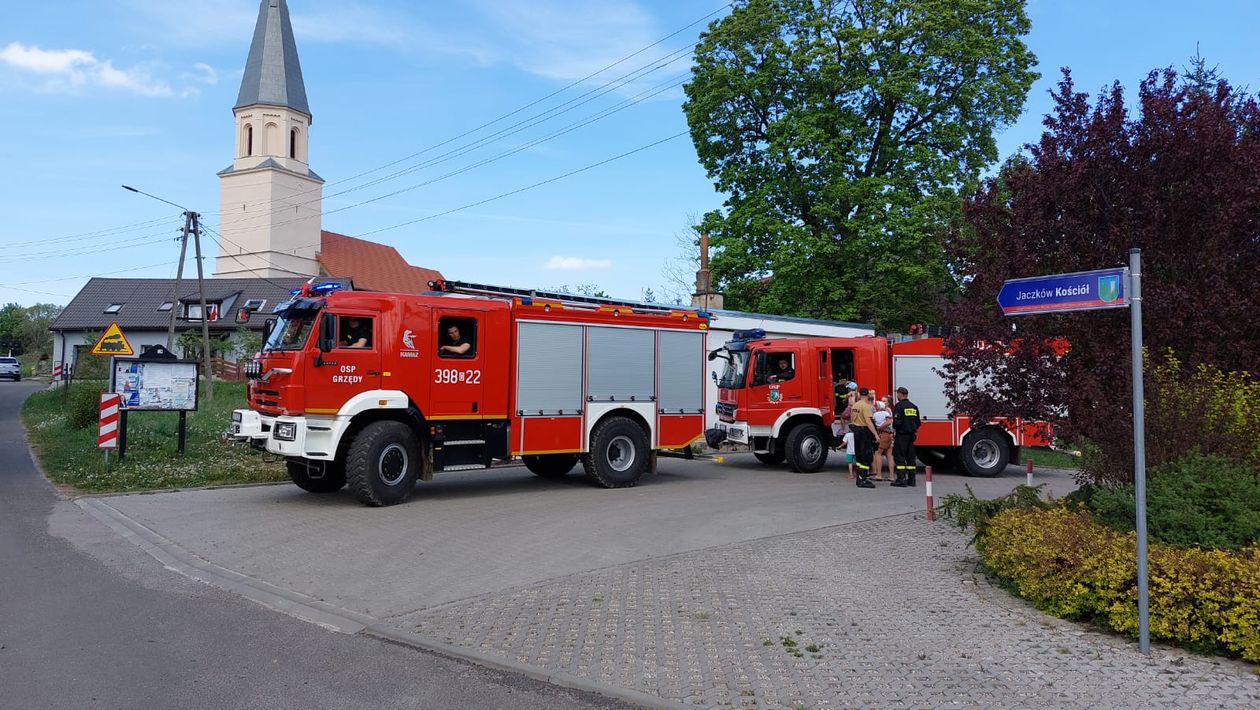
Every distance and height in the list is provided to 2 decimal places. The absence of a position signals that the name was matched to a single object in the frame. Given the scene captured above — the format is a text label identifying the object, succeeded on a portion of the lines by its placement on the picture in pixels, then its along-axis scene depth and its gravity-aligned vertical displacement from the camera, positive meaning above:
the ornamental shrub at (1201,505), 6.30 -0.71
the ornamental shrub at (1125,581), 5.52 -1.17
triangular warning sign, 19.03 +0.98
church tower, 73.56 +18.50
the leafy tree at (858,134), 25.89 +7.97
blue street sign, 5.94 +0.78
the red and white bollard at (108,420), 14.95 -0.50
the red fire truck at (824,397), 17.19 +0.10
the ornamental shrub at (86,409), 21.50 -0.47
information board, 15.67 +0.11
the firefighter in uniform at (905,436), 14.51 -0.54
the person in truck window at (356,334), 12.01 +0.80
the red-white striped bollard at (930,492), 11.05 -1.09
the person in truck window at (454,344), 12.81 +0.74
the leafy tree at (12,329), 103.38 +7.04
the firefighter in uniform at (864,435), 14.78 -0.54
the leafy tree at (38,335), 91.66 +5.65
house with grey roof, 59.53 +5.65
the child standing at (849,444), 16.05 -0.74
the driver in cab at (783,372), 17.27 +0.56
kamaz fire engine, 11.77 +0.14
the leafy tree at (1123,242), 8.17 +1.58
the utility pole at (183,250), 30.77 +4.87
